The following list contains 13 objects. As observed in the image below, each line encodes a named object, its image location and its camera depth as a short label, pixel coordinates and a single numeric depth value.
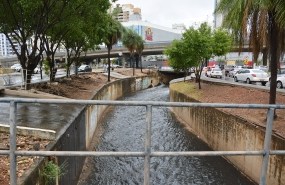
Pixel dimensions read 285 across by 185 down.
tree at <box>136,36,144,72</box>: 61.38
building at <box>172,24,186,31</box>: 156.69
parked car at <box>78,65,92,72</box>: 64.97
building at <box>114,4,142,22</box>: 151.73
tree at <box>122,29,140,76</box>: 58.70
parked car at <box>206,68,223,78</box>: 47.03
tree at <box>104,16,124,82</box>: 38.85
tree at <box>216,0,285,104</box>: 11.90
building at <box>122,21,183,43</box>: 125.62
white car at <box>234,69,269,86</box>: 33.88
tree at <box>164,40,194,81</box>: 27.53
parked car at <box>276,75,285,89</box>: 28.03
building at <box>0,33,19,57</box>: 90.79
